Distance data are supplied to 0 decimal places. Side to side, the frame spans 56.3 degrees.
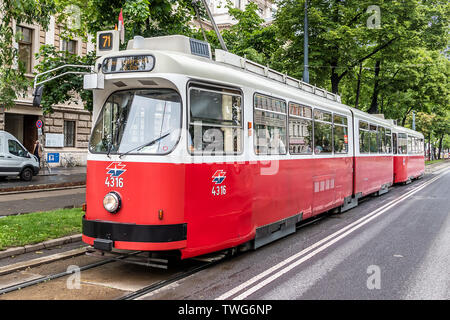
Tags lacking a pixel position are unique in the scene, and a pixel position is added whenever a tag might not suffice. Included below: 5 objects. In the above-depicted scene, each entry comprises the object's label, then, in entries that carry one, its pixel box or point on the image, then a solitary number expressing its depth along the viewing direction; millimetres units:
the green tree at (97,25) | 13812
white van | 19016
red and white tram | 5637
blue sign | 25325
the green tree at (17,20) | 7848
